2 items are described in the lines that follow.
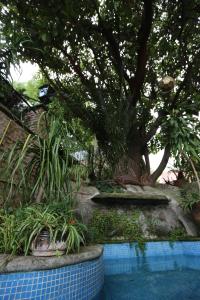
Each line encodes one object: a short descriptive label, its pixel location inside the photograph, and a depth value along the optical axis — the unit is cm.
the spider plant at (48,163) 276
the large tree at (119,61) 543
